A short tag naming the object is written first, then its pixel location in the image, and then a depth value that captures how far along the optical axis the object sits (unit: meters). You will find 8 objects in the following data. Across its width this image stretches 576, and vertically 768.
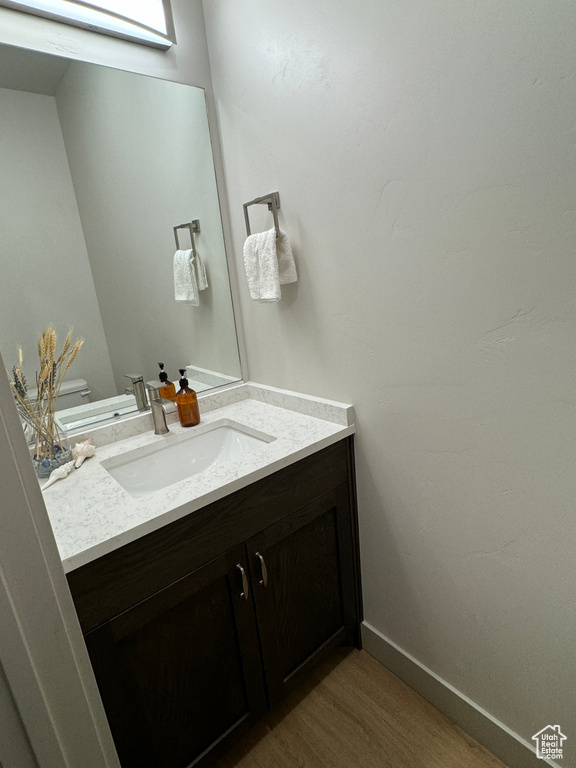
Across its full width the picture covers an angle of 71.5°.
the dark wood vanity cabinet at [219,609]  0.88
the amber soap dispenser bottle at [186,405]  1.41
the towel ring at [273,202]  1.29
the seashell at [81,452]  1.20
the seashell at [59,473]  1.09
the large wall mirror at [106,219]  1.14
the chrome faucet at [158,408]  1.37
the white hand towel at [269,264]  1.27
